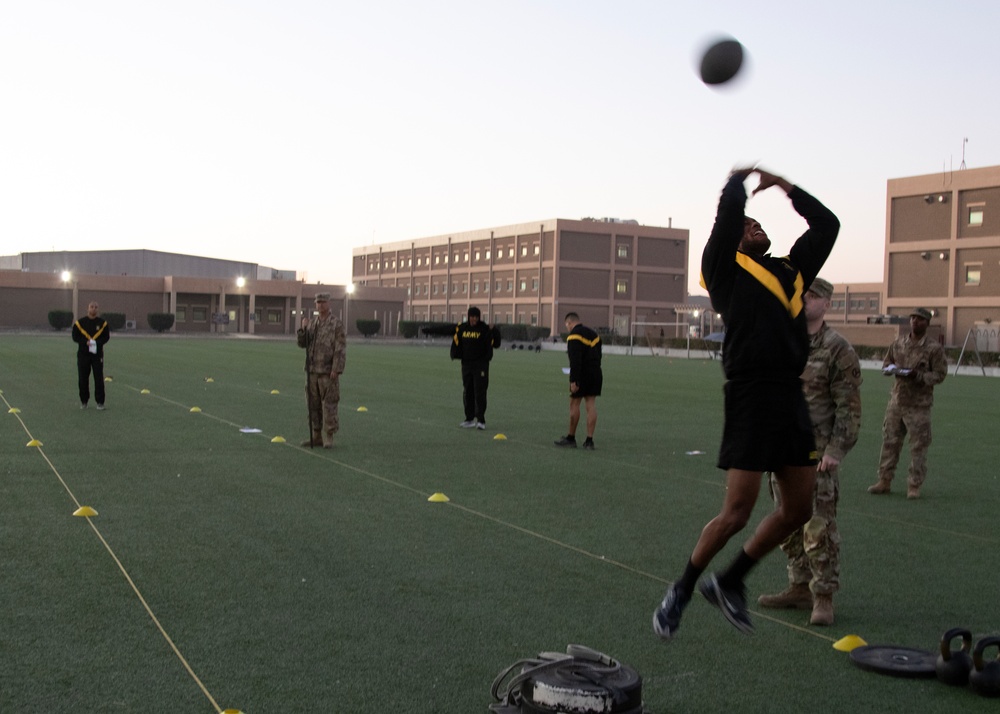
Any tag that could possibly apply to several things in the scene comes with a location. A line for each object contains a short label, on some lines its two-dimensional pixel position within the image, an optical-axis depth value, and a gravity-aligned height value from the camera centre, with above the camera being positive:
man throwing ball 4.59 -0.37
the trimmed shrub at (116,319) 89.69 -0.69
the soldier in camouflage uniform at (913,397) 10.70 -0.82
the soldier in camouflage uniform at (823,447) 5.98 -0.75
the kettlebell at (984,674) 4.75 -1.61
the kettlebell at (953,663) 4.87 -1.60
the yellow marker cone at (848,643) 5.47 -1.71
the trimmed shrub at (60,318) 84.88 -0.62
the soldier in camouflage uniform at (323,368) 13.47 -0.70
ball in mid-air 4.91 +1.21
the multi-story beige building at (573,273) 99.38 +4.29
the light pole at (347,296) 96.90 +1.72
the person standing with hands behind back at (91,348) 18.28 -0.65
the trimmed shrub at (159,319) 89.31 -0.69
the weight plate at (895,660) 5.02 -1.67
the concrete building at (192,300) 91.25 +1.16
